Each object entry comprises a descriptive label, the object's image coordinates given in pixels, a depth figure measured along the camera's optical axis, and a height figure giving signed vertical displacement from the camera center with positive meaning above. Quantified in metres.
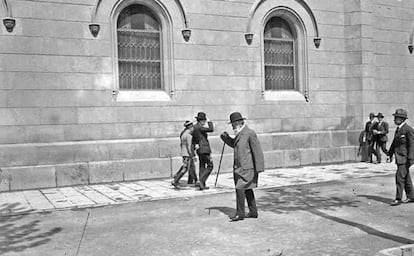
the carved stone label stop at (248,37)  14.34 +2.70
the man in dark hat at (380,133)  15.05 -0.52
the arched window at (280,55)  15.25 +2.25
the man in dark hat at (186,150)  10.90 -0.70
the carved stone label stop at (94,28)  12.15 +2.62
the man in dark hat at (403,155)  8.77 -0.75
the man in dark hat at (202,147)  10.73 -0.62
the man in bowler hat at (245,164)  7.68 -0.76
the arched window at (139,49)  13.02 +2.20
